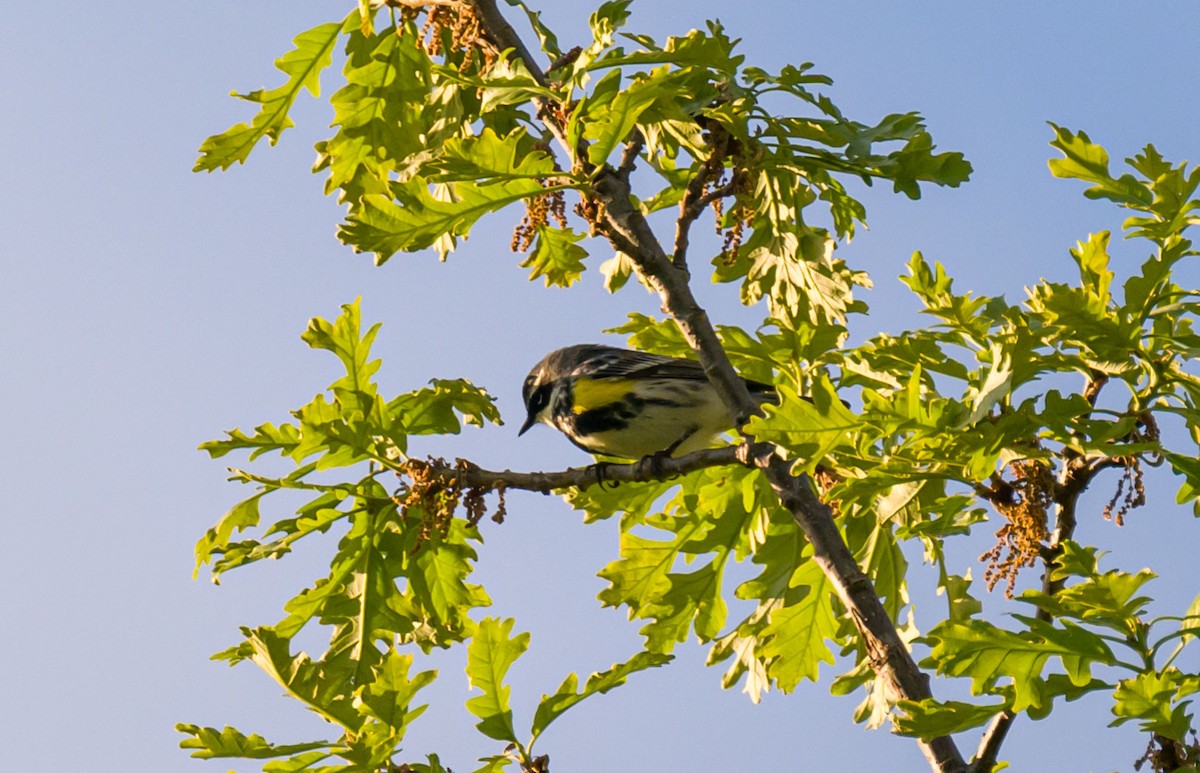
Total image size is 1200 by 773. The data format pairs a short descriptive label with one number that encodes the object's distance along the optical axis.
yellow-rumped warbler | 12.55
